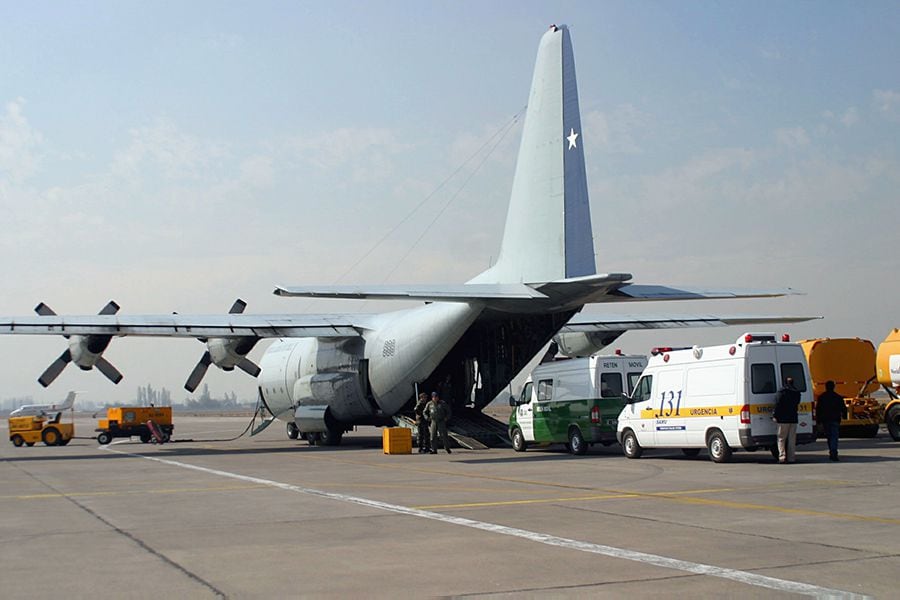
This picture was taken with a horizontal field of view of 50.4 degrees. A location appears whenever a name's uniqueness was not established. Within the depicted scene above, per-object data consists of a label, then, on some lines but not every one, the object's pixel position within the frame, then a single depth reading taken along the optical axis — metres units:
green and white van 21.44
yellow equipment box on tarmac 24.50
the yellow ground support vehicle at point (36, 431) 37.16
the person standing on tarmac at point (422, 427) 24.55
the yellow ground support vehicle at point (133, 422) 39.03
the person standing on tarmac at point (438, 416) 23.69
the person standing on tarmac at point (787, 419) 17.14
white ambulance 17.55
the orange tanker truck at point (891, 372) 23.97
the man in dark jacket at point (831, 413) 18.02
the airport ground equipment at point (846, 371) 25.91
